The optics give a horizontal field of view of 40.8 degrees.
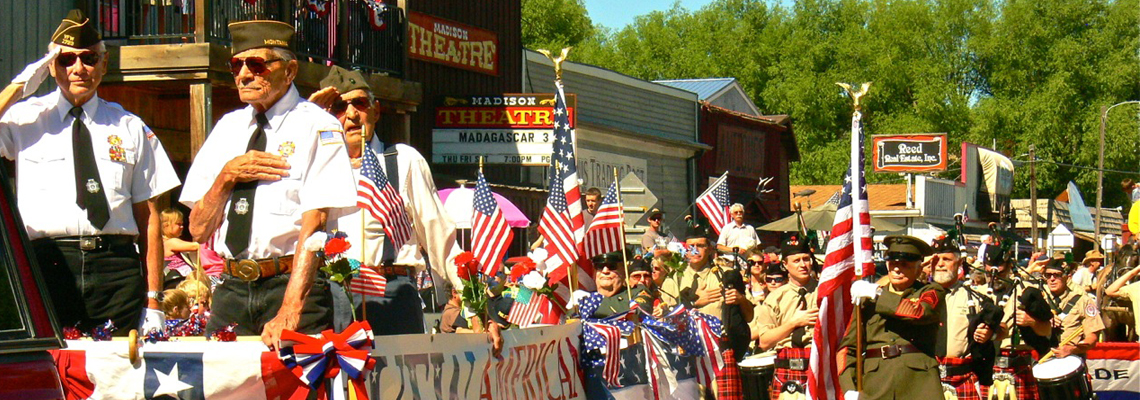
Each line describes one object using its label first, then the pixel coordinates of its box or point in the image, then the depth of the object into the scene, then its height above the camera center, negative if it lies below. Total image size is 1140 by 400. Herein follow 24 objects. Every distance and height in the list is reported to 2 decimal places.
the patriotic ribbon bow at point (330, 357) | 5.79 -0.71
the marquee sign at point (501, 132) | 23.14 +0.62
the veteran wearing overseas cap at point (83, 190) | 6.30 -0.07
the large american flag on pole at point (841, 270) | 9.91 -0.64
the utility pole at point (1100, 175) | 51.53 -0.01
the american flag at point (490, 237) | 10.89 -0.46
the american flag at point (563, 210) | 11.73 -0.29
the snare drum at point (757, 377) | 13.15 -1.75
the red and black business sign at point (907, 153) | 51.50 +0.72
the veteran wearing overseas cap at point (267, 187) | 5.94 -0.06
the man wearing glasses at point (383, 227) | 7.58 -0.25
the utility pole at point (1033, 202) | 49.00 -0.91
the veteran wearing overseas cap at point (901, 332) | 9.80 -1.04
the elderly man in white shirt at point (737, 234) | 20.33 -0.82
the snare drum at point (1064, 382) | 13.09 -1.78
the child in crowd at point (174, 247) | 11.19 -0.57
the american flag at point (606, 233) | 12.77 -0.50
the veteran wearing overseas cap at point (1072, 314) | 14.22 -1.34
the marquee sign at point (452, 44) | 23.38 +2.07
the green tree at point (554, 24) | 61.97 +6.26
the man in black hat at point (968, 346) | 11.60 -1.32
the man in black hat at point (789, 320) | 12.49 -1.25
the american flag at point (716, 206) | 21.98 -0.47
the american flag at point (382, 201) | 7.45 -0.14
